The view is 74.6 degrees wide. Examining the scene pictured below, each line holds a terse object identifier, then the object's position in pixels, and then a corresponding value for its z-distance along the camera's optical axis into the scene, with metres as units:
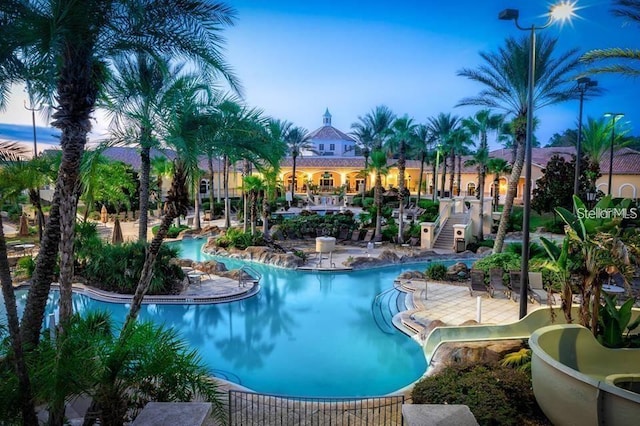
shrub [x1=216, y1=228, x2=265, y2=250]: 22.62
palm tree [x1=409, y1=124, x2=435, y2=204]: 43.46
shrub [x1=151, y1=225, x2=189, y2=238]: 27.19
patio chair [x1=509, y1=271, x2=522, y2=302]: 13.69
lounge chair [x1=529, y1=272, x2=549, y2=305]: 13.20
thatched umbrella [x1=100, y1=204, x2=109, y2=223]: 31.53
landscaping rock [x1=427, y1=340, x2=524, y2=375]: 8.12
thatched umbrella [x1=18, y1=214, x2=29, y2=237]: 24.27
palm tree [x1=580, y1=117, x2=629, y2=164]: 29.58
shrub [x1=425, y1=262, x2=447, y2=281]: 16.64
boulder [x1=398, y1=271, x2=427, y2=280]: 16.73
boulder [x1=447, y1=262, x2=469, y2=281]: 16.50
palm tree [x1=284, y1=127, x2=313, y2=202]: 45.97
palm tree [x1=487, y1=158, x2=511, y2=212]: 32.88
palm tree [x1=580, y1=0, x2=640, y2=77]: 8.99
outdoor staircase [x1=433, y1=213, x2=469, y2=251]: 23.64
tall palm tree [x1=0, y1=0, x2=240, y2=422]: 6.10
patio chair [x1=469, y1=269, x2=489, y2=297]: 14.16
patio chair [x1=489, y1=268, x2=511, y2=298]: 14.04
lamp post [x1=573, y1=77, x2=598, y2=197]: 14.28
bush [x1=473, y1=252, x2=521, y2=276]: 15.72
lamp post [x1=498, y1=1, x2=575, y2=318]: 8.25
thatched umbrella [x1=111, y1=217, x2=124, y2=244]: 18.73
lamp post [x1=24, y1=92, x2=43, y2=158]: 22.14
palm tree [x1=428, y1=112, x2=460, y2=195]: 42.37
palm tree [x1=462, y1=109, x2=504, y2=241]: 30.00
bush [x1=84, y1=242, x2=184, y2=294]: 14.66
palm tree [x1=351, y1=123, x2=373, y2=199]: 44.28
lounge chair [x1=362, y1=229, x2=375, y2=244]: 25.38
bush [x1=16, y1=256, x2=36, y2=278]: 16.09
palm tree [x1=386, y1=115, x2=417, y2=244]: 25.79
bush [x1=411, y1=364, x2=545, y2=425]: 5.88
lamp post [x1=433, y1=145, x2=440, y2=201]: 41.16
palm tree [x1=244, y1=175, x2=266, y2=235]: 22.50
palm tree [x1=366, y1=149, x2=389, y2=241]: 24.78
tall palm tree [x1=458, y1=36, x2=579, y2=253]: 16.84
